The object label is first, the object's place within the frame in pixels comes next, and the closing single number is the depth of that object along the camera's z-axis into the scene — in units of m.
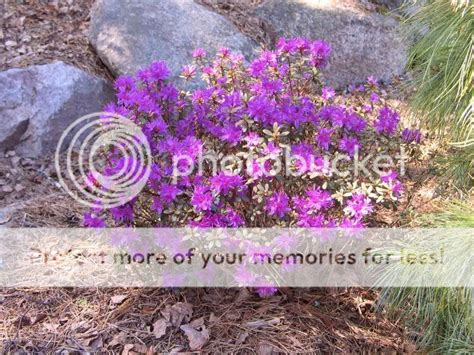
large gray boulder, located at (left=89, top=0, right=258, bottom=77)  3.45
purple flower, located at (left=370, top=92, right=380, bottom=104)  2.47
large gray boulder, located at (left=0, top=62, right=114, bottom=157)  3.18
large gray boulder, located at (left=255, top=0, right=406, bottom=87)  3.91
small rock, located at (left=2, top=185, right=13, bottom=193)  2.95
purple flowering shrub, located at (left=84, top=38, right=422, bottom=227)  1.95
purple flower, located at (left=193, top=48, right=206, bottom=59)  2.34
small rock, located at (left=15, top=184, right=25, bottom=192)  2.96
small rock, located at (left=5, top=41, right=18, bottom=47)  3.67
